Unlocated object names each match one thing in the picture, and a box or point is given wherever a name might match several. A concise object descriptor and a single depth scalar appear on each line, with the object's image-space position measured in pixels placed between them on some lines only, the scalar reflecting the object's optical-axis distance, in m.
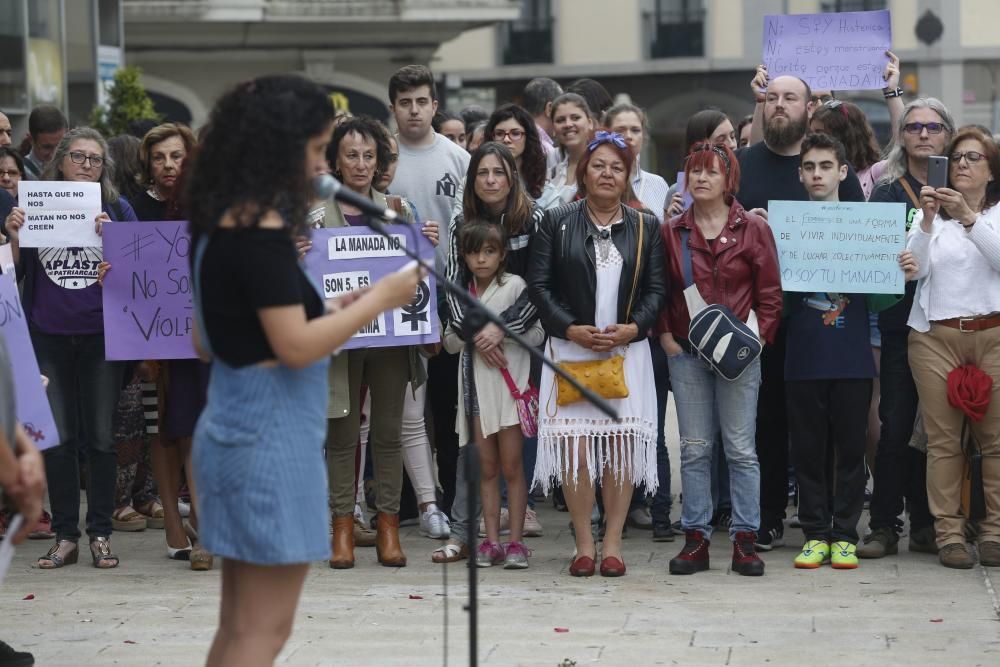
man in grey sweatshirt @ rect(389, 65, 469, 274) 17.50
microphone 8.55
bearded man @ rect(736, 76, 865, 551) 16.19
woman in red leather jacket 14.85
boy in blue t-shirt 15.23
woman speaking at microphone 8.37
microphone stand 9.13
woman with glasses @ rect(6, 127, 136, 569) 15.54
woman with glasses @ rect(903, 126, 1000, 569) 14.91
